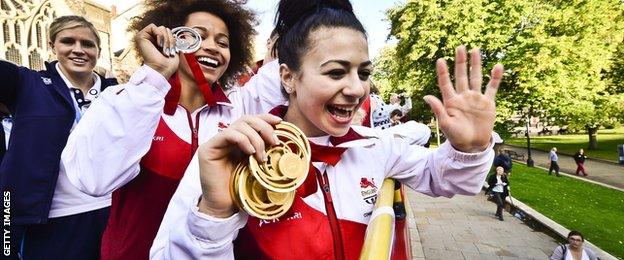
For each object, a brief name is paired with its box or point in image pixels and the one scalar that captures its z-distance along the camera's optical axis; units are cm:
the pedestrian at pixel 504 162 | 1475
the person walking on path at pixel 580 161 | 2248
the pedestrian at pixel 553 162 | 2138
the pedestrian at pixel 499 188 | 1274
